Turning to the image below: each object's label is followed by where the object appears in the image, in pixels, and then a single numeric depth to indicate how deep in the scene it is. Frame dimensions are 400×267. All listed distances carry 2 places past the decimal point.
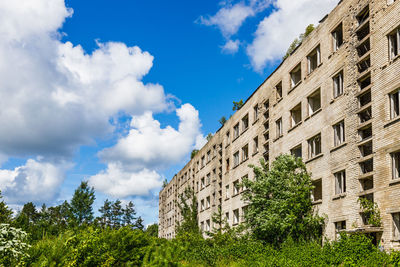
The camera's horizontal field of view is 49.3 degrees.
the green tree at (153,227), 142.89
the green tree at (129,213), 121.92
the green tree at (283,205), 25.19
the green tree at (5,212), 42.50
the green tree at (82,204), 75.88
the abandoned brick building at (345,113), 20.03
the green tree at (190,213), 54.04
